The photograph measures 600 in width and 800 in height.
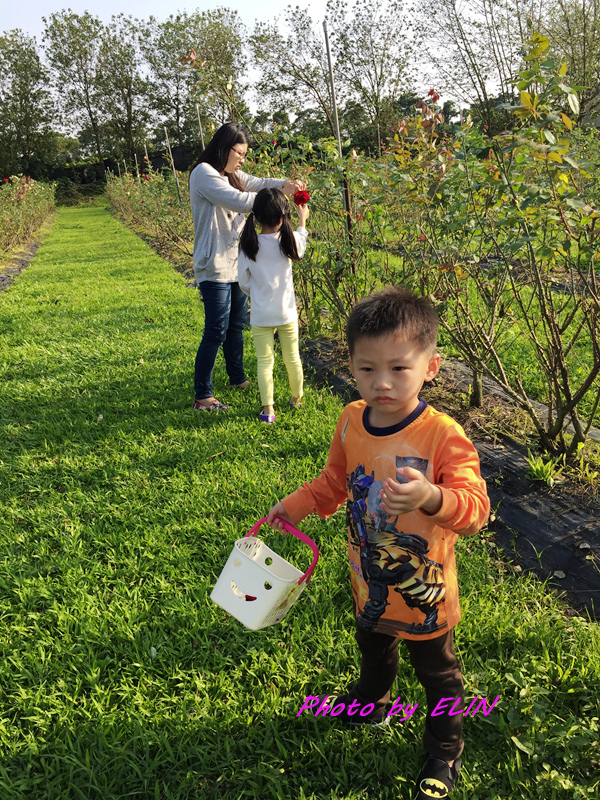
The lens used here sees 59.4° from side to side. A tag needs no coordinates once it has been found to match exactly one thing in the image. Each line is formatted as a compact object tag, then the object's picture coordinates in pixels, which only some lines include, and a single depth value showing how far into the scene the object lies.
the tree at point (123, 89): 34.19
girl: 3.09
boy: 1.11
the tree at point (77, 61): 33.81
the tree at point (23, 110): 34.09
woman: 3.12
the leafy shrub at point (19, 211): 11.65
